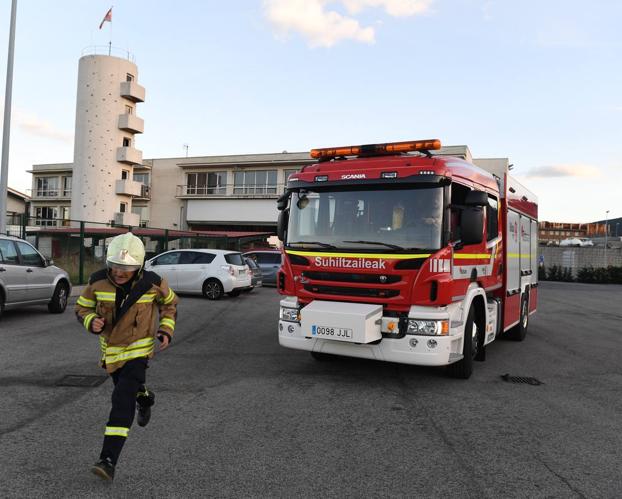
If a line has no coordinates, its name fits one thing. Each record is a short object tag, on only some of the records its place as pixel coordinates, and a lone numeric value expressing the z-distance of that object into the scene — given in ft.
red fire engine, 18.88
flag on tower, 137.23
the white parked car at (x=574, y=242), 202.14
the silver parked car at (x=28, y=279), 32.04
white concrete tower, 133.08
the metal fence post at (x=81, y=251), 55.77
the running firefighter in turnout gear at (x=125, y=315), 11.84
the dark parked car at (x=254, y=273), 55.42
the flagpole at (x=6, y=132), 51.96
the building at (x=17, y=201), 162.14
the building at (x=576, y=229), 378.12
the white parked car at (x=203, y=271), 51.16
